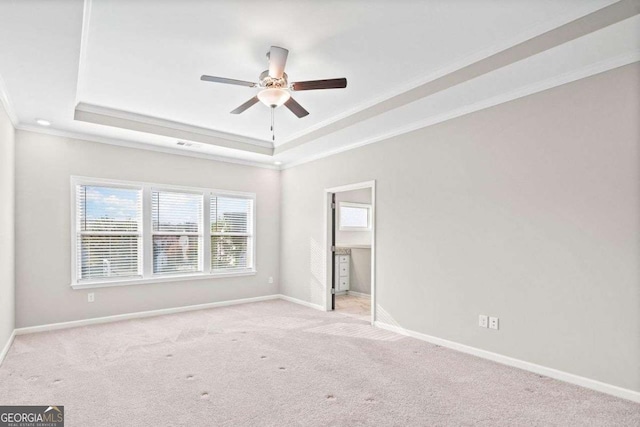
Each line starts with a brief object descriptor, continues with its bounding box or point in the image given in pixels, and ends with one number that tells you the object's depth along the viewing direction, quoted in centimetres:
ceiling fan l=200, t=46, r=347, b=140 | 289
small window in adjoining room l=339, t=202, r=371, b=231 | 749
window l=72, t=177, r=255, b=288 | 489
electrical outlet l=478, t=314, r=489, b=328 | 359
